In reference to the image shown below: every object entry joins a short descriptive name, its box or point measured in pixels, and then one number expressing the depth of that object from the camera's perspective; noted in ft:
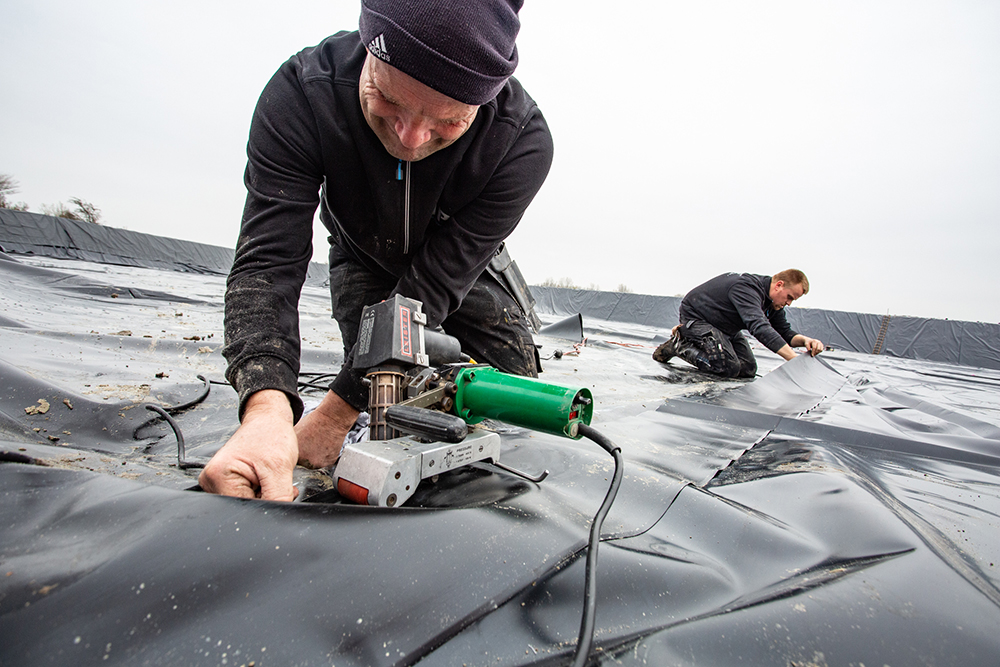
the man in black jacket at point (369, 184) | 2.64
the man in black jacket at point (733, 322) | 12.28
